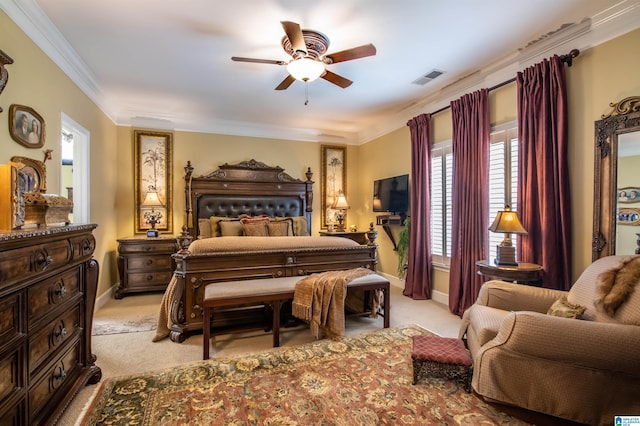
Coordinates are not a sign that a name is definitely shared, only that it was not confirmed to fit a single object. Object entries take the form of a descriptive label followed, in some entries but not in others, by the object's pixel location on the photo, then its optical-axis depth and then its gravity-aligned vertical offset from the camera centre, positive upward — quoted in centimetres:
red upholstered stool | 210 -105
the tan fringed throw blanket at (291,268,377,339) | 288 -88
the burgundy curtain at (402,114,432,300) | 443 -3
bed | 298 -55
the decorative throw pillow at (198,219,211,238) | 509 -26
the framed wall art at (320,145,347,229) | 633 +74
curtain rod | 268 +142
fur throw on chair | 181 -46
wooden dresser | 134 -59
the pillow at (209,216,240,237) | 502 -15
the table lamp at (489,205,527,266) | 281 -17
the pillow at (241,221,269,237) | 473 -26
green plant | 485 -61
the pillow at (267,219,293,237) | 504 -26
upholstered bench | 260 -75
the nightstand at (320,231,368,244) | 507 -40
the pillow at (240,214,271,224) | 489 -10
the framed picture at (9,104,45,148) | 228 +71
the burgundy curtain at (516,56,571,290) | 274 +39
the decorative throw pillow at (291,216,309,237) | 562 -25
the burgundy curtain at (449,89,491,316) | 353 +22
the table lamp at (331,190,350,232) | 593 +13
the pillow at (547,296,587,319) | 196 -66
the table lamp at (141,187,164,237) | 489 +4
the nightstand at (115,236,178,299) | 459 -79
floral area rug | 184 -126
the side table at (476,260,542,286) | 269 -56
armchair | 159 -87
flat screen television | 490 +30
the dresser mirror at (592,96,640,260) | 233 +25
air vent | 366 +172
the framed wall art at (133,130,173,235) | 509 +59
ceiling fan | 248 +140
